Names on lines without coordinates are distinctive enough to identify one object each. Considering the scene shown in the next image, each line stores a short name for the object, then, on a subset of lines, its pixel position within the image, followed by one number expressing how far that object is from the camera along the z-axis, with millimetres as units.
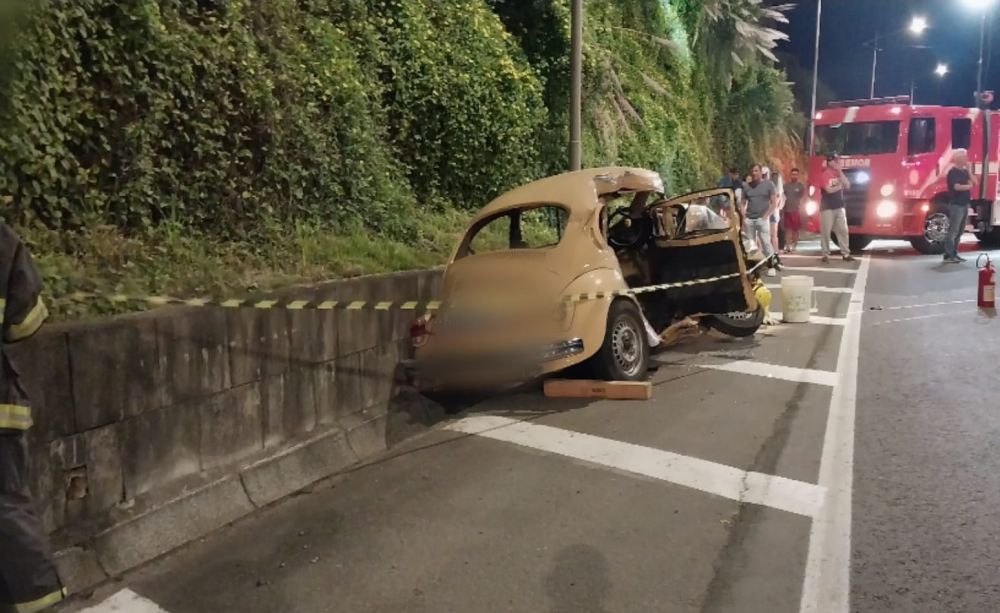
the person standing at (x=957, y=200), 14654
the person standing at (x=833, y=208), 16266
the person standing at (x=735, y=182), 15328
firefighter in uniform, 3225
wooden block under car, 6770
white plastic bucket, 10023
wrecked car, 6496
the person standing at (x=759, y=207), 14586
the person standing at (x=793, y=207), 17984
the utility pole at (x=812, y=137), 19219
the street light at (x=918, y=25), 34500
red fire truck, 17156
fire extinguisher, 10117
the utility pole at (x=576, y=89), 9734
